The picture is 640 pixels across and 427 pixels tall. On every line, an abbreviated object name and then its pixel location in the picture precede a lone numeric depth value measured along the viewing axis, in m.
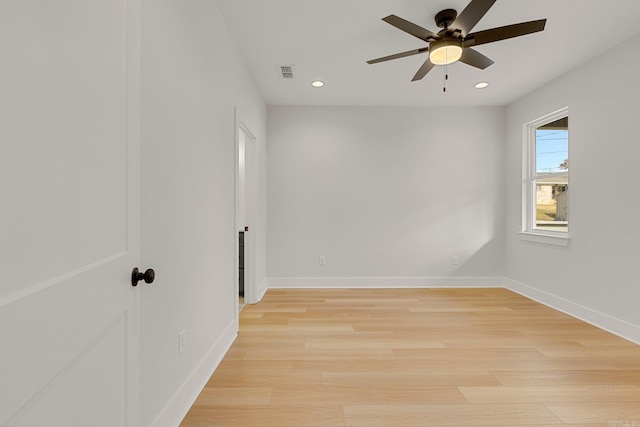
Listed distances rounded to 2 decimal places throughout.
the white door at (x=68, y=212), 0.63
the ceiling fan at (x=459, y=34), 2.00
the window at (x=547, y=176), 3.71
